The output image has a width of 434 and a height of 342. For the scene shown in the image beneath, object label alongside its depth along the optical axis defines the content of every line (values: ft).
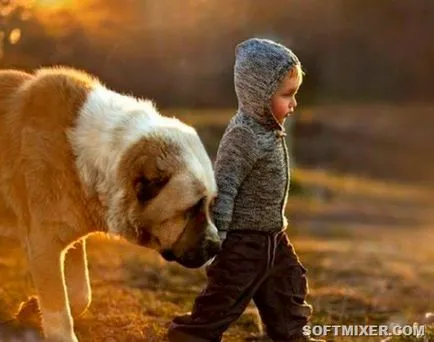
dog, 17.35
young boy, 17.88
